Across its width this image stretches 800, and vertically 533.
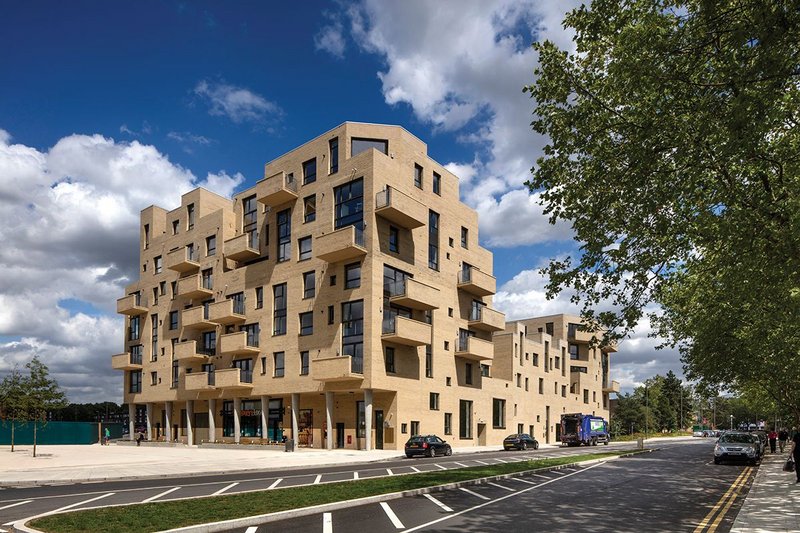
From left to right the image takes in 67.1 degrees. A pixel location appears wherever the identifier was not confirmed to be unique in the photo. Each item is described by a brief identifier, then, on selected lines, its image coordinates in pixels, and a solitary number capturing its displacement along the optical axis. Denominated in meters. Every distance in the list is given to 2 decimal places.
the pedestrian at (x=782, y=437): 51.39
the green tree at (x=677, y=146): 9.72
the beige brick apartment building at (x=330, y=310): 42.22
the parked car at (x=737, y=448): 29.05
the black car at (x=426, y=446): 35.38
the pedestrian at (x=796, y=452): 18.80
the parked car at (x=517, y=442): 45.69
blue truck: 54.91
